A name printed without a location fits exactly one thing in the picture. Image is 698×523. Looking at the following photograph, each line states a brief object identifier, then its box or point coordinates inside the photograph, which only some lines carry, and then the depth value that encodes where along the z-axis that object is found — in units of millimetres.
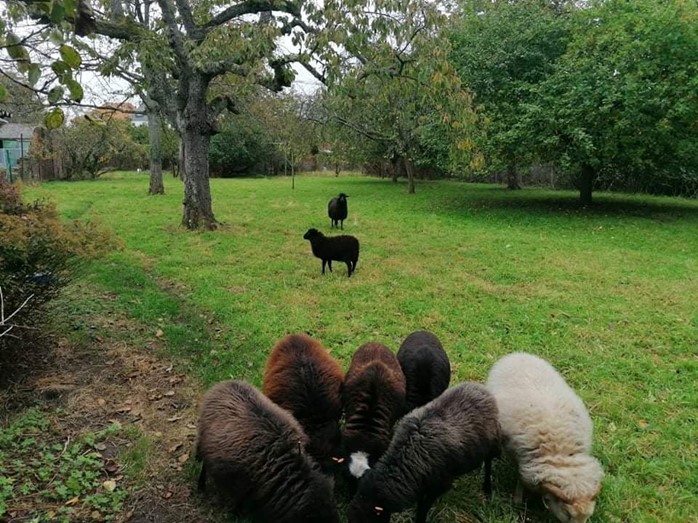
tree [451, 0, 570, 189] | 15602
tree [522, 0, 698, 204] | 13398
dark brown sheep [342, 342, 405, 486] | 3295
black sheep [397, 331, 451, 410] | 4016
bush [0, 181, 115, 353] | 4203
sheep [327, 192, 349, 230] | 13414
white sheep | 2951
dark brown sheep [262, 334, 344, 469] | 3510
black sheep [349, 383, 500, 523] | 2863
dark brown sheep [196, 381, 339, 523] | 2789
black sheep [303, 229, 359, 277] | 8430
